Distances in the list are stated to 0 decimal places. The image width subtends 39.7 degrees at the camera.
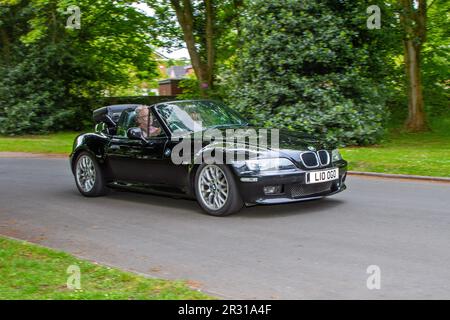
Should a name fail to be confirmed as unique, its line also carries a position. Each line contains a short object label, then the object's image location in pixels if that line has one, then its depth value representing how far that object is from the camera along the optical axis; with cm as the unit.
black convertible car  765
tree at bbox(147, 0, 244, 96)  2470
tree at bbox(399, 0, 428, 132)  2016
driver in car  880
